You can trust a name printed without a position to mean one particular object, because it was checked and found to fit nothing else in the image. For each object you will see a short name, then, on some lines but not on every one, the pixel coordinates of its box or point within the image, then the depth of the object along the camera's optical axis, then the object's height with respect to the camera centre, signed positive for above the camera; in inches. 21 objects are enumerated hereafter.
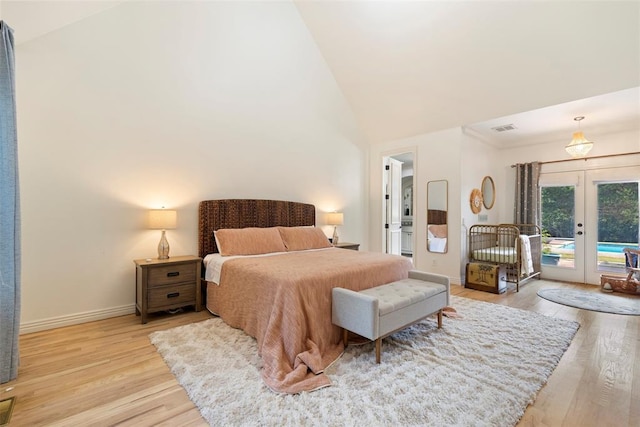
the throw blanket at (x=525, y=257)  173.6 -25.5
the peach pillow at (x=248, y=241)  137.9 -14.1
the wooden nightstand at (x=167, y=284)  116.8 -31.0
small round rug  136.3 -44.4
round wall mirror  211.9 +17.9
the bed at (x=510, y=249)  172.9 -21.8
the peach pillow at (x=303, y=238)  159.0 -14.1
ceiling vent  182.5 +57.8
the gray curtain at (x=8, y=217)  73.3 -1.6
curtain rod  171.7 +38.9
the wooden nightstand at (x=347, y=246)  191.4 -21.5
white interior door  236.4 +9.4
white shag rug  63.9 -45.0
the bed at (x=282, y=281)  82.7 -24.5
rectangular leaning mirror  189.0 -0.6
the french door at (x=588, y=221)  177.0 -2.8
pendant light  158.9 +40.0
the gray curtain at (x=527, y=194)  207.5 +16.2
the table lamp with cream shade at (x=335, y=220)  198.9 -4.1
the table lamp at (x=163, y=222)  124.4 -4.2
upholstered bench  85.6 -30.4
